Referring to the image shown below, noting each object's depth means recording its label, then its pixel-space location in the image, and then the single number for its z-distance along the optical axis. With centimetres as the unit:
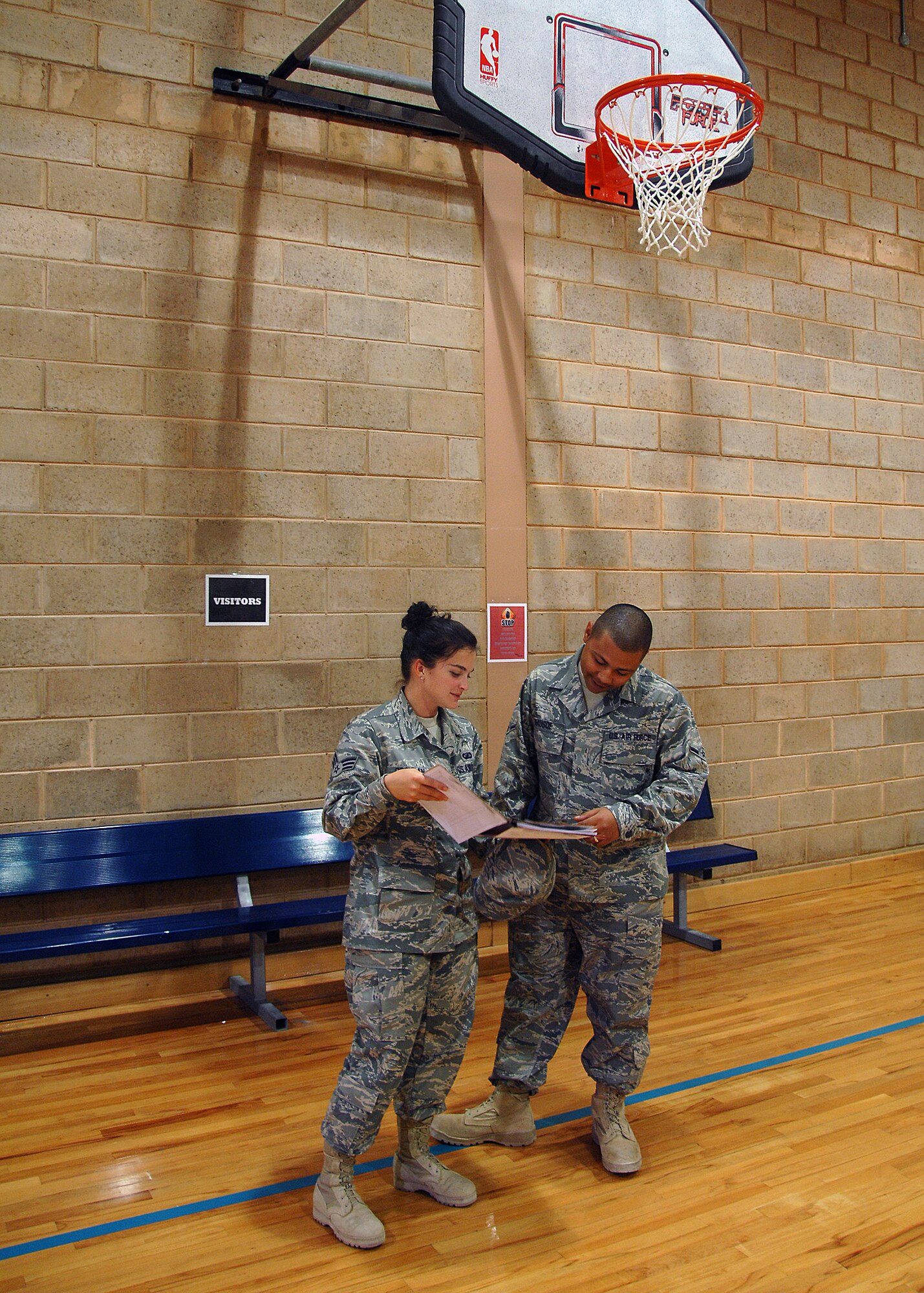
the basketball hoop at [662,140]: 384
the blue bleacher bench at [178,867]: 377
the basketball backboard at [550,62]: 364
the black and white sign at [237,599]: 428
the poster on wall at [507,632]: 488
